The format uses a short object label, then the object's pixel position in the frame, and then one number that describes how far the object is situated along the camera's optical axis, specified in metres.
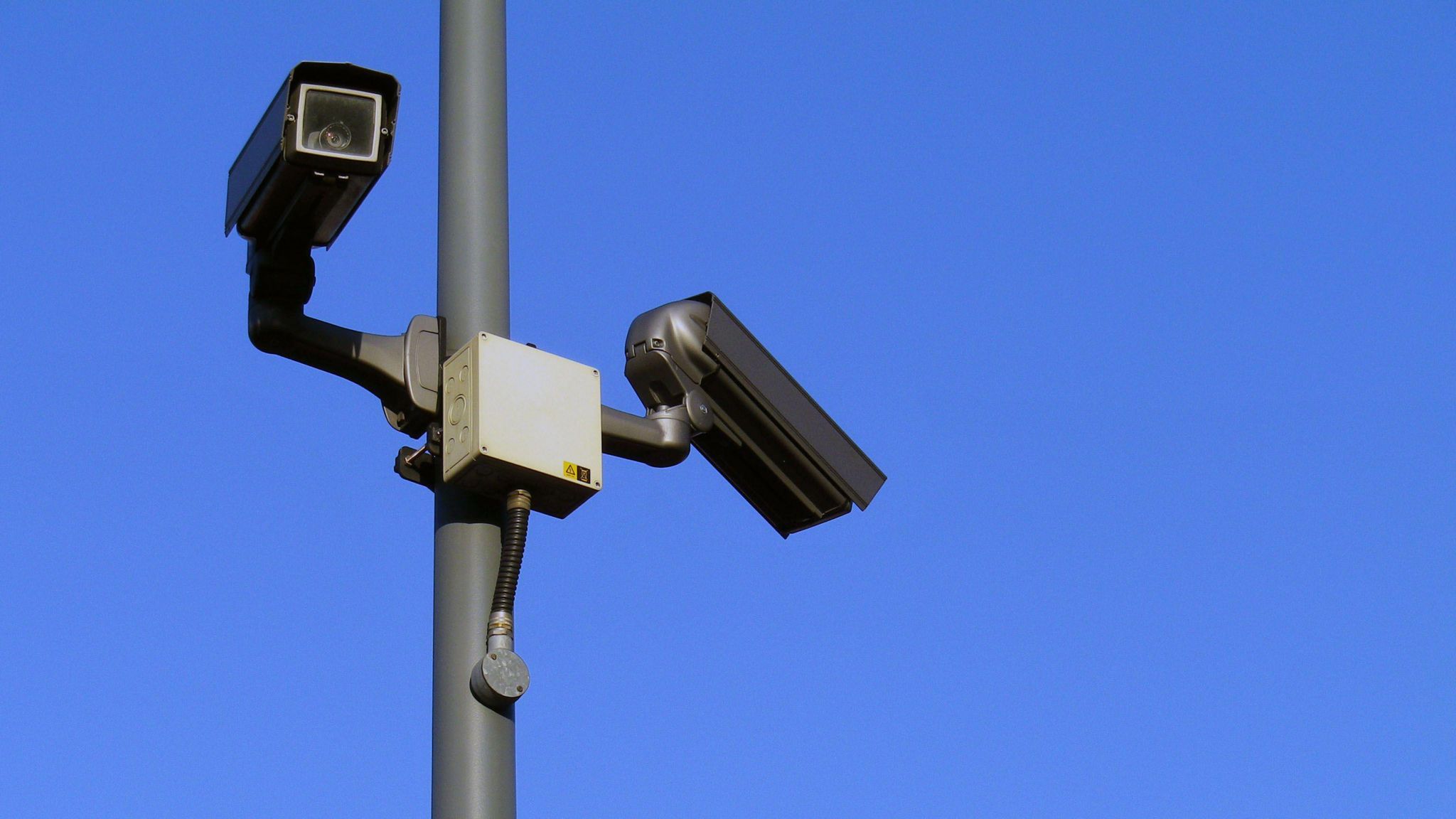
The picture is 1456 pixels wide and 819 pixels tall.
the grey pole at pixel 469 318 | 6.41
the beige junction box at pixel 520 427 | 6.77
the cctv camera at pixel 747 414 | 8.14
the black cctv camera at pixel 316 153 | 6.47
